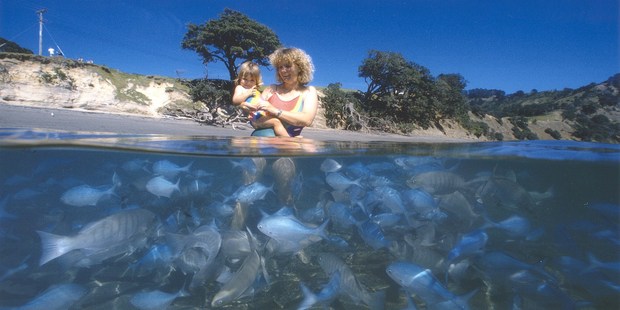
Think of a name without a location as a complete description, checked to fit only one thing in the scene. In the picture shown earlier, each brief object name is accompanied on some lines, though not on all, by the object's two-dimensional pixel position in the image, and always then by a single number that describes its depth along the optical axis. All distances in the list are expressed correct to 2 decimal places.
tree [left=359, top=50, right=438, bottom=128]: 33.19
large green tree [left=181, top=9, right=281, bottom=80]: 30.64
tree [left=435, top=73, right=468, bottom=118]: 35.75
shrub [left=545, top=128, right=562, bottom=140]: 39.99
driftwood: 21.61
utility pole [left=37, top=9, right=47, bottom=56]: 30.98
